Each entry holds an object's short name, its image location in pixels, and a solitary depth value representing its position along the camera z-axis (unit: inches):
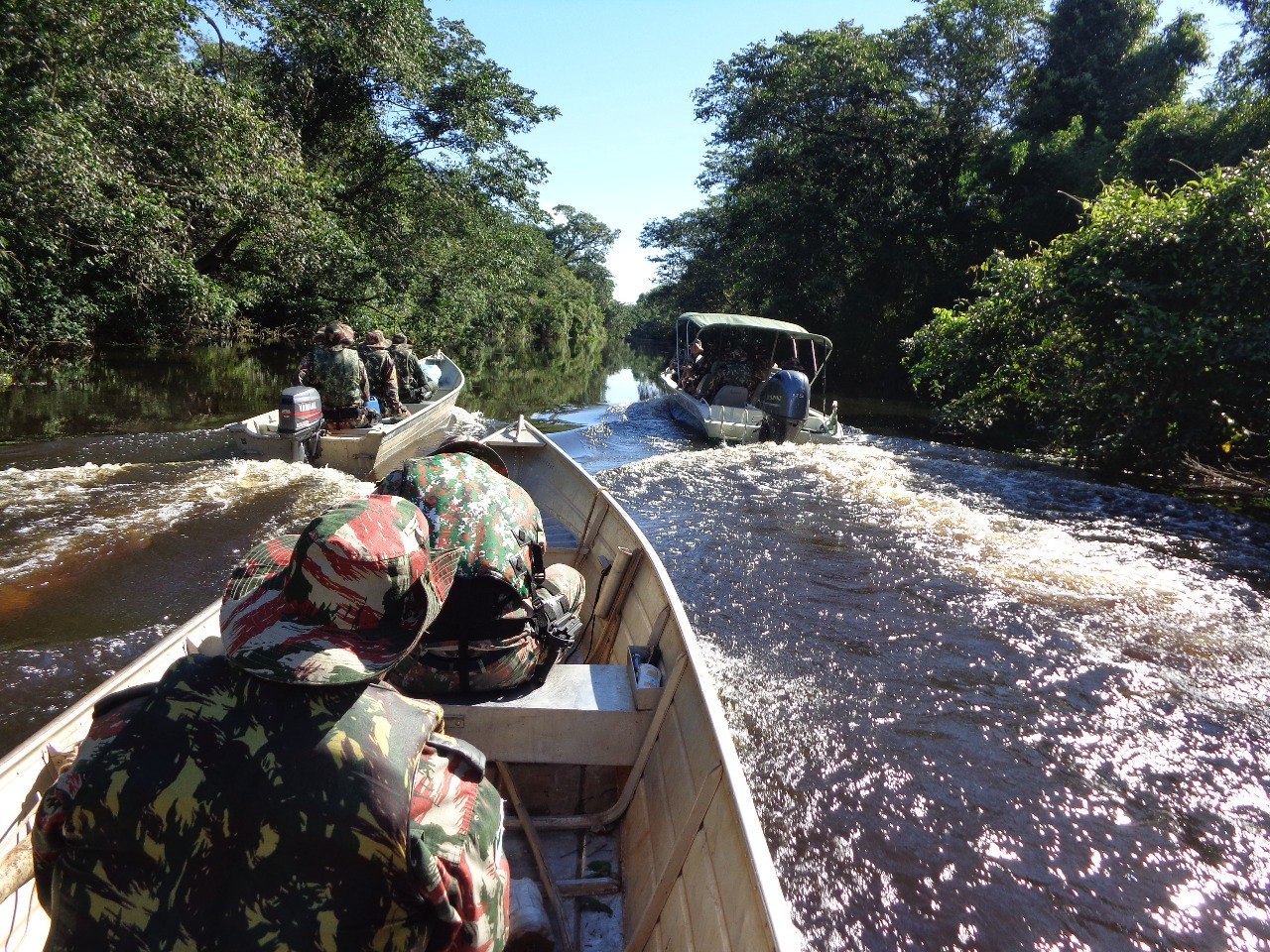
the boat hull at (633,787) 75.8
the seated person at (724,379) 608.4
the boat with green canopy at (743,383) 481.1
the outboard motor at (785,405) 471.5
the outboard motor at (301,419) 322.0
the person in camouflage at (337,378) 354.3
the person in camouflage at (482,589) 101.0
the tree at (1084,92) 813.9
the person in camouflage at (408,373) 449.7
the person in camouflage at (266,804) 48.8
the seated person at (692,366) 632.4
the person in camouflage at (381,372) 404.5
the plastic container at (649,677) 115.8
